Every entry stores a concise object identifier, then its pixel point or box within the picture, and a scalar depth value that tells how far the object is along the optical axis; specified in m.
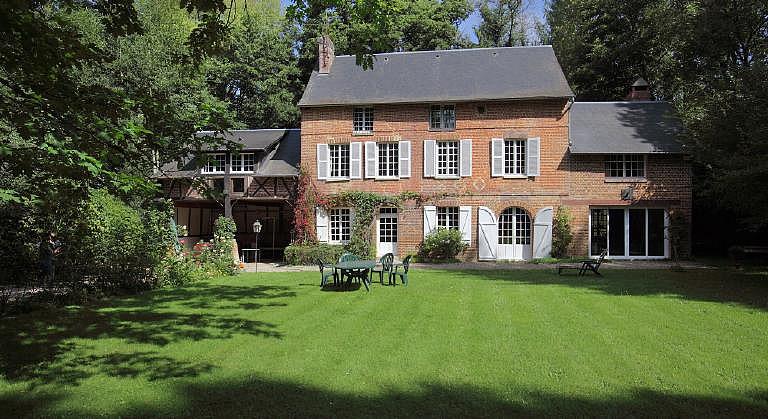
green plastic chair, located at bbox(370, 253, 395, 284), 12.04
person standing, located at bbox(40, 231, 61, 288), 9.60
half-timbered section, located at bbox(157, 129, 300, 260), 20.91
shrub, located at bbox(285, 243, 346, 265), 18.80
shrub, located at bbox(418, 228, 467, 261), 19.11
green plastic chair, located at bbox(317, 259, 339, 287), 11.41
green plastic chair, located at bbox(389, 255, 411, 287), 11.92
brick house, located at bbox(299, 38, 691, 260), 19.08
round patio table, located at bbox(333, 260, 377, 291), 10.84
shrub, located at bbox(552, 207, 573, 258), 18.88
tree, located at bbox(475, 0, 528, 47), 32.59
